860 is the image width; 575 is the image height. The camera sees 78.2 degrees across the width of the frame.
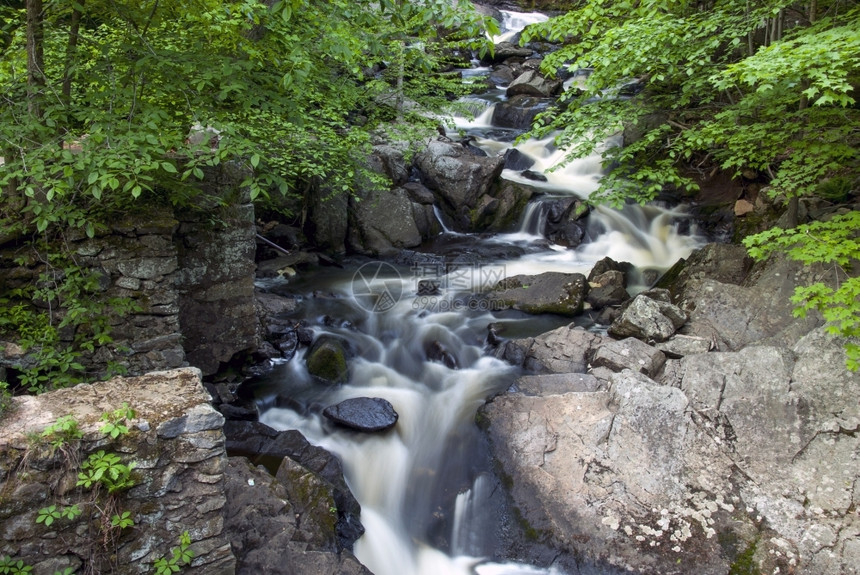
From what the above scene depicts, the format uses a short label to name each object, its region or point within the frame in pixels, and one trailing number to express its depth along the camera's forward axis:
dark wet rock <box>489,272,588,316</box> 8.23
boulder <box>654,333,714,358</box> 6.23
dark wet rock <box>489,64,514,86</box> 17.87
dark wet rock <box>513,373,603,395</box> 5.73
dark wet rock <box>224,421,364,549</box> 4.73
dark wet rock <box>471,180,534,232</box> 11.56
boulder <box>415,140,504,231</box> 11.63
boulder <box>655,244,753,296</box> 7.24
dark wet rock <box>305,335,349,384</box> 6.76
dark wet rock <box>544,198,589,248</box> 10.92
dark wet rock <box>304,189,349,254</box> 10.77
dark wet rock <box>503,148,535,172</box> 13.06
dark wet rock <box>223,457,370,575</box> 3.58
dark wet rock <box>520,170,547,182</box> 12.58
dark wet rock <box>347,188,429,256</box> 10.91
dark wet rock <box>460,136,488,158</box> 13.17
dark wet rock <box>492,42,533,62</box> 19.25
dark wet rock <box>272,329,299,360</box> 7.22
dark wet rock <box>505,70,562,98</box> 15.80
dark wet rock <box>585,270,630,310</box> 8.30
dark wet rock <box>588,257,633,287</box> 8.95
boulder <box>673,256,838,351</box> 5.84
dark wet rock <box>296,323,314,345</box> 7.49
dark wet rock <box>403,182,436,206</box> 11.52
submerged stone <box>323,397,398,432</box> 5.79
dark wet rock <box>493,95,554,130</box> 14.55
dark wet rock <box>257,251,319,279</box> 9.58
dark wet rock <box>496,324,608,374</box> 6.54
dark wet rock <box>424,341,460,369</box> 7.21
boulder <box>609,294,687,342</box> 6.66
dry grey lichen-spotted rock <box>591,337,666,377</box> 5.98
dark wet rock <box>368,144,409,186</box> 11.55
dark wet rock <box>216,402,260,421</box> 5.79
